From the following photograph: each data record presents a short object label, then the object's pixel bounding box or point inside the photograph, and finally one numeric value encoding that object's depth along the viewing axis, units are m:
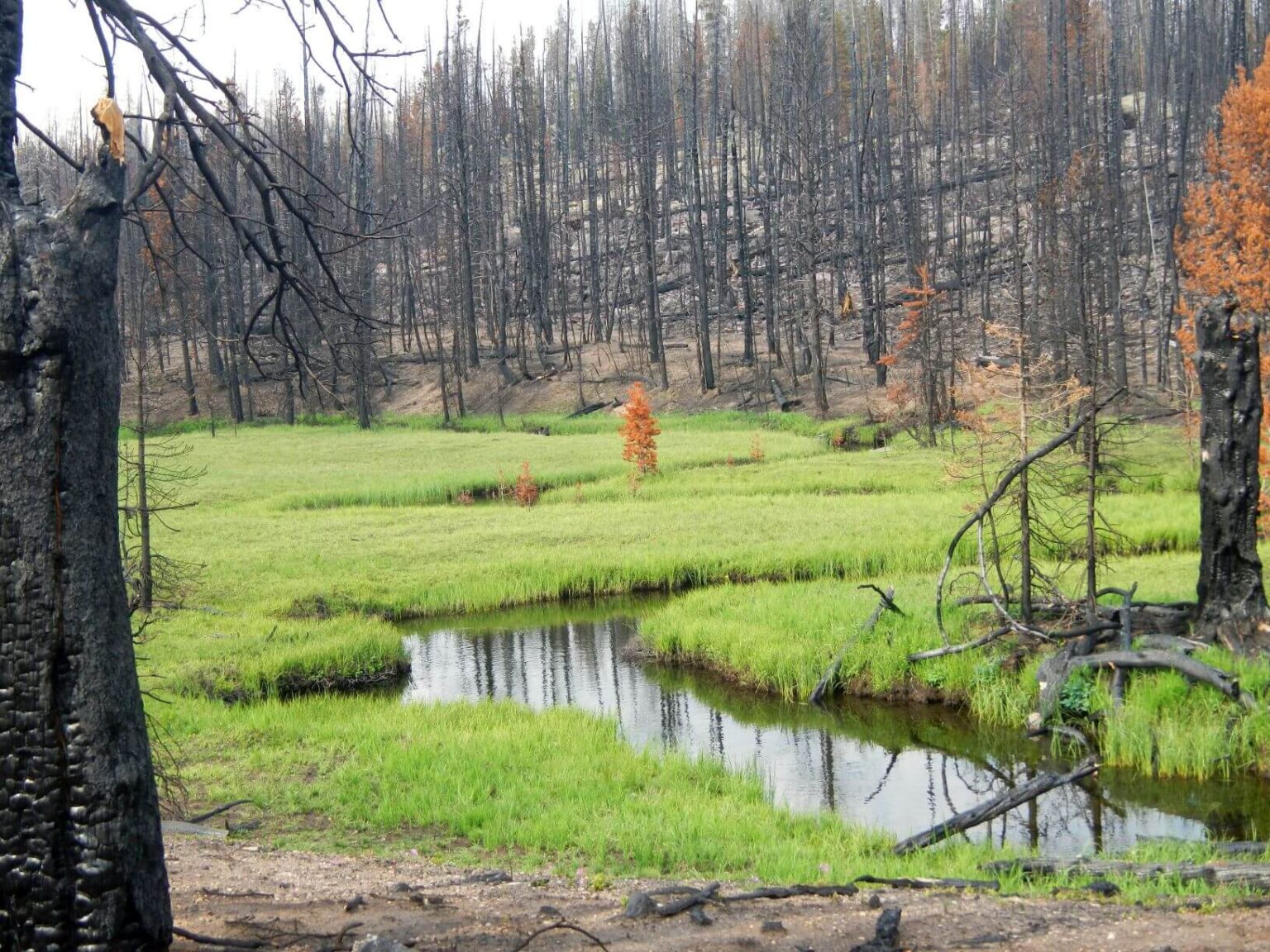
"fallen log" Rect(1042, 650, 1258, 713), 11.09
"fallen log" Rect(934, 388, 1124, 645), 11.64
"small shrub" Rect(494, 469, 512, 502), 31.04
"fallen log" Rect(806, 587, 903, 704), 14.21
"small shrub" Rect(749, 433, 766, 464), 34.34
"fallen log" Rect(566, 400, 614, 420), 50.84
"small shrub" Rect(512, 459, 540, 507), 29.45
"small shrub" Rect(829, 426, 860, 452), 38.66
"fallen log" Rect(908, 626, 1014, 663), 13.46
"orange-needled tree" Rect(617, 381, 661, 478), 29.81
